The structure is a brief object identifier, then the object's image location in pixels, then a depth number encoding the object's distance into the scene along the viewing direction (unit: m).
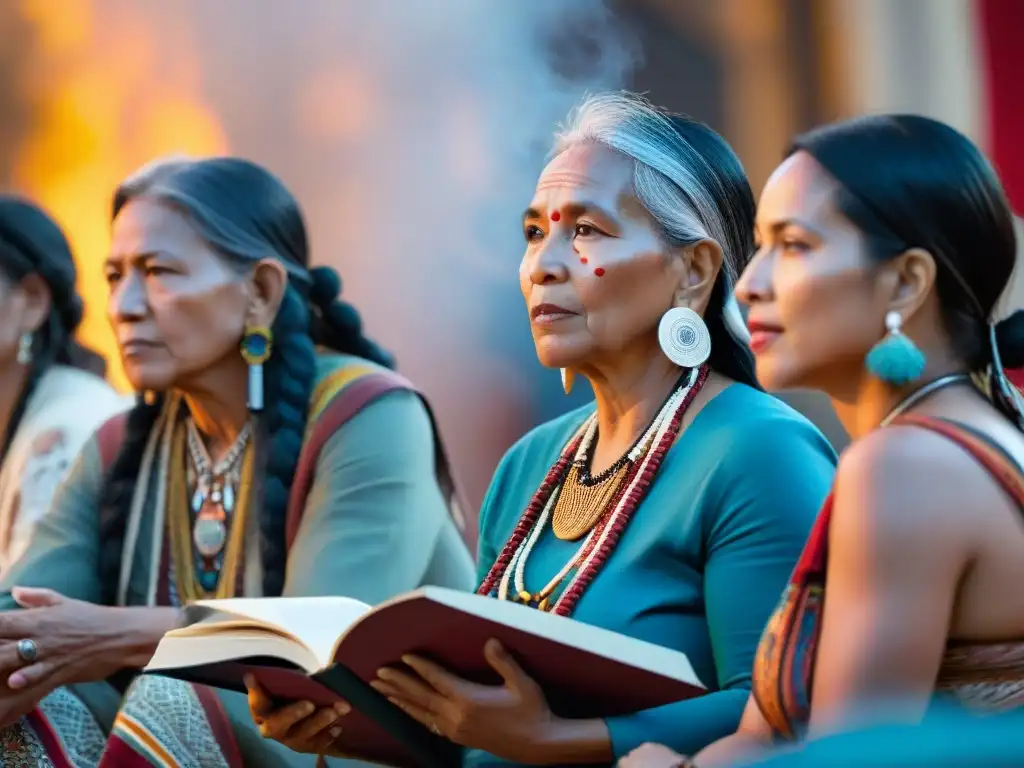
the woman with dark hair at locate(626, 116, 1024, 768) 3.20
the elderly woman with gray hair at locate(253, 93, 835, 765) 4.05
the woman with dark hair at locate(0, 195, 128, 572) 7.45
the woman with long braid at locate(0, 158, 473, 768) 5.65
